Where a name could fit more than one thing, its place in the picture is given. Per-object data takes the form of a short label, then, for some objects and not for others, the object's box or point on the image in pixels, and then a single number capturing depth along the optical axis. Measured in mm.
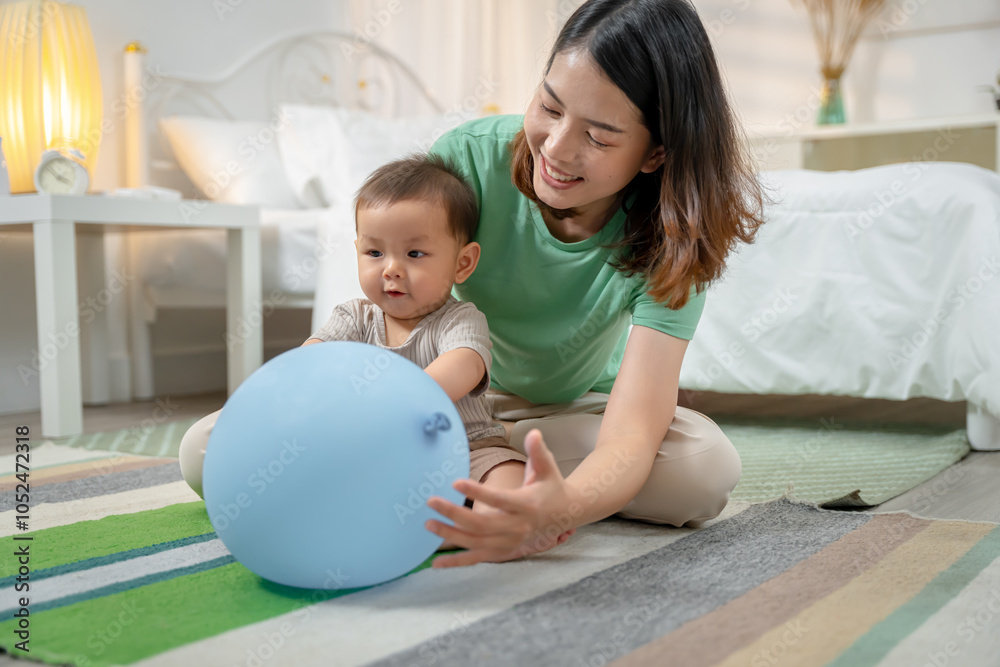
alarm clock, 1882
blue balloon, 763
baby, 1035
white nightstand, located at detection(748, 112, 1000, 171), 3330
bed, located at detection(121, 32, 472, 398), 2393
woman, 977
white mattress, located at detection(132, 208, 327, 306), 2379
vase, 3678
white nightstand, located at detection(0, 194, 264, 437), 1794
